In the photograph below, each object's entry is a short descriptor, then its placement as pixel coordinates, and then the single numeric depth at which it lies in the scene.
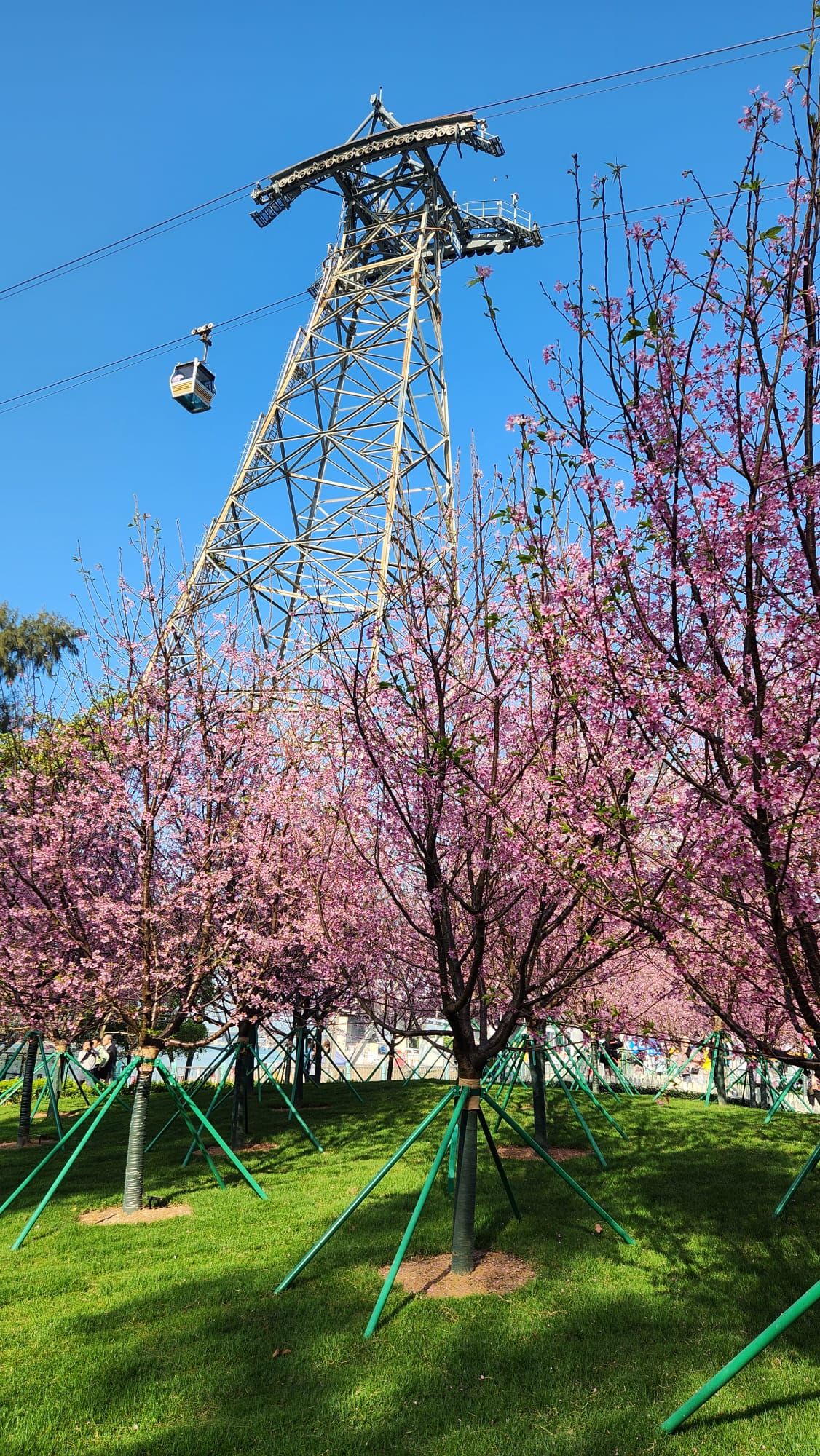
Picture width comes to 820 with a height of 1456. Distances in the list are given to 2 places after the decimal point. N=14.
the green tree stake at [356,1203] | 7.51
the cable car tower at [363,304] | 22.12
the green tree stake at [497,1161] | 8.33
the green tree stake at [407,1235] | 6.65
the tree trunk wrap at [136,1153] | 10.60
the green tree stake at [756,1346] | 5.03
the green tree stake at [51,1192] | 9.53
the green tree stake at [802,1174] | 9.38
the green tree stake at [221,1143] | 10.62
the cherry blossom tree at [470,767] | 7.20
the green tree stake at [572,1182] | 7.92
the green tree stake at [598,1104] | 15.20
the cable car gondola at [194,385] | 25.11
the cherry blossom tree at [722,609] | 4.84
